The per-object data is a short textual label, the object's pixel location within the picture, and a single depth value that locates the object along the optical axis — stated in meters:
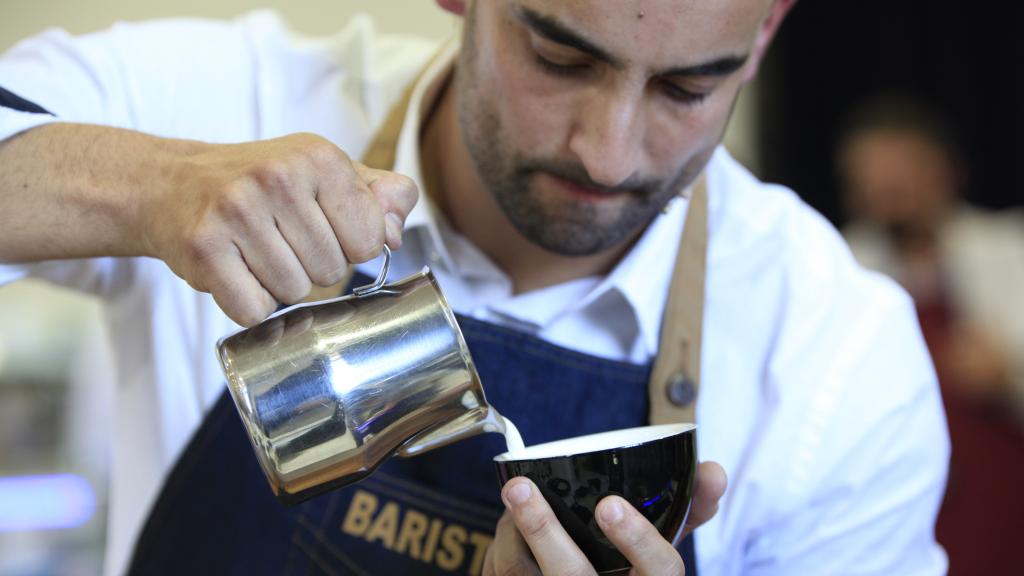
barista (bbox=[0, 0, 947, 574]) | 0.98
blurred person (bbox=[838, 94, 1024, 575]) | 2.63
